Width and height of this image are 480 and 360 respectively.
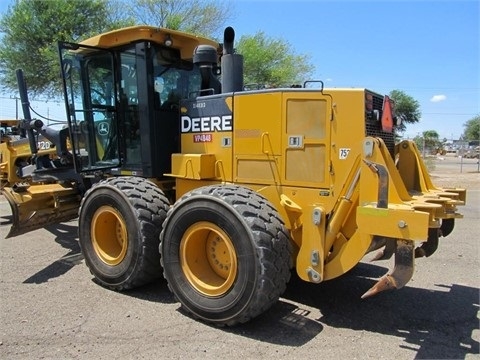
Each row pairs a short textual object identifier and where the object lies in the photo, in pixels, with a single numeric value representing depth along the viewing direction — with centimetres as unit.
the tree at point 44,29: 1689
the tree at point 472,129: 7856
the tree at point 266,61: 1914
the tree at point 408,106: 4178
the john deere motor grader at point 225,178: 399
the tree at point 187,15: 1877
